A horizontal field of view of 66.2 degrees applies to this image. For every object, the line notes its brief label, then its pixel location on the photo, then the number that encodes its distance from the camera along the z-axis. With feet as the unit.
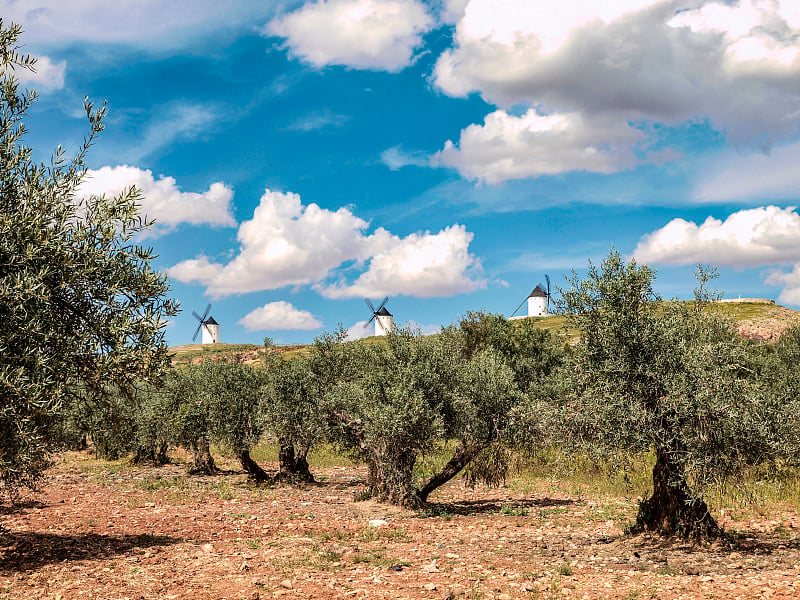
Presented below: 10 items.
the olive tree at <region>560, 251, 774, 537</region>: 56.29
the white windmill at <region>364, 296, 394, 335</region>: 589.73
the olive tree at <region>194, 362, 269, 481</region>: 130.62
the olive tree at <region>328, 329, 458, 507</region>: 87.04
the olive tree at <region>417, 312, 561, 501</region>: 88.33
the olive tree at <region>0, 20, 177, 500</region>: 49.24
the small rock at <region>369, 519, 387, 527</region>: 80.18
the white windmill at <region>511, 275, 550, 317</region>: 611.84
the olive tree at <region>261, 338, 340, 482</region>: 115.03
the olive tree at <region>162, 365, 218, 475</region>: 140.05
